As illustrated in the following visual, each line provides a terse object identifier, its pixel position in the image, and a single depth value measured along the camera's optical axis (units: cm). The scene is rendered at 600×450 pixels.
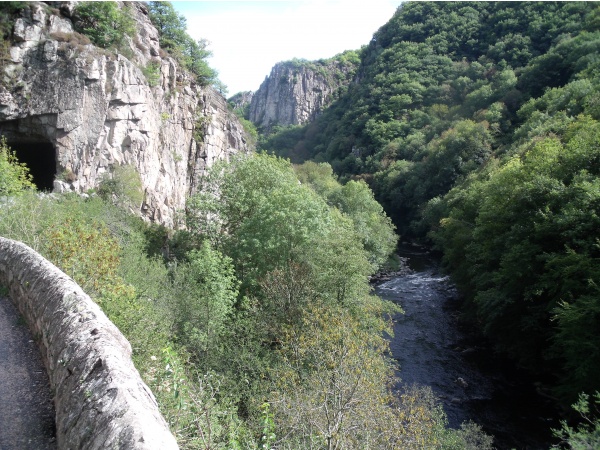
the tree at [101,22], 3069
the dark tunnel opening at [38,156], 2989
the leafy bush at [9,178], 2114
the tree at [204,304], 1542
